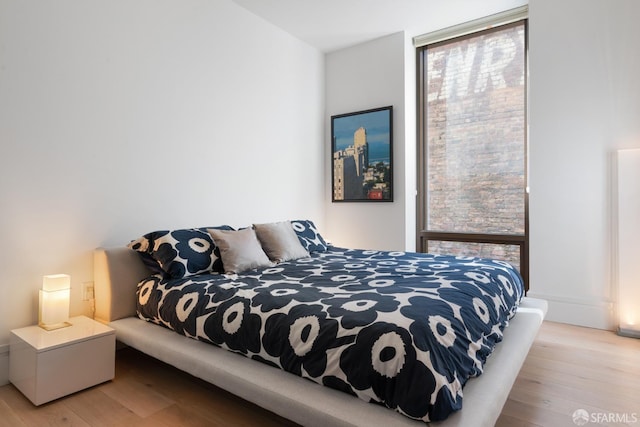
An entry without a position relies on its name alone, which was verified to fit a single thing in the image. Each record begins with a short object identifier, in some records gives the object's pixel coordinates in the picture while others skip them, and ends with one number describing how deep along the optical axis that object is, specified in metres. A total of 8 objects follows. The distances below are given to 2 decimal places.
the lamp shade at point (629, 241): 2.94
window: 3.78
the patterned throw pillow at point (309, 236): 3.41
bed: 1.38
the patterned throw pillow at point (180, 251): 2.43
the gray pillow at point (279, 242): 2.99
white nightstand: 1.92
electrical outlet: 2.52
